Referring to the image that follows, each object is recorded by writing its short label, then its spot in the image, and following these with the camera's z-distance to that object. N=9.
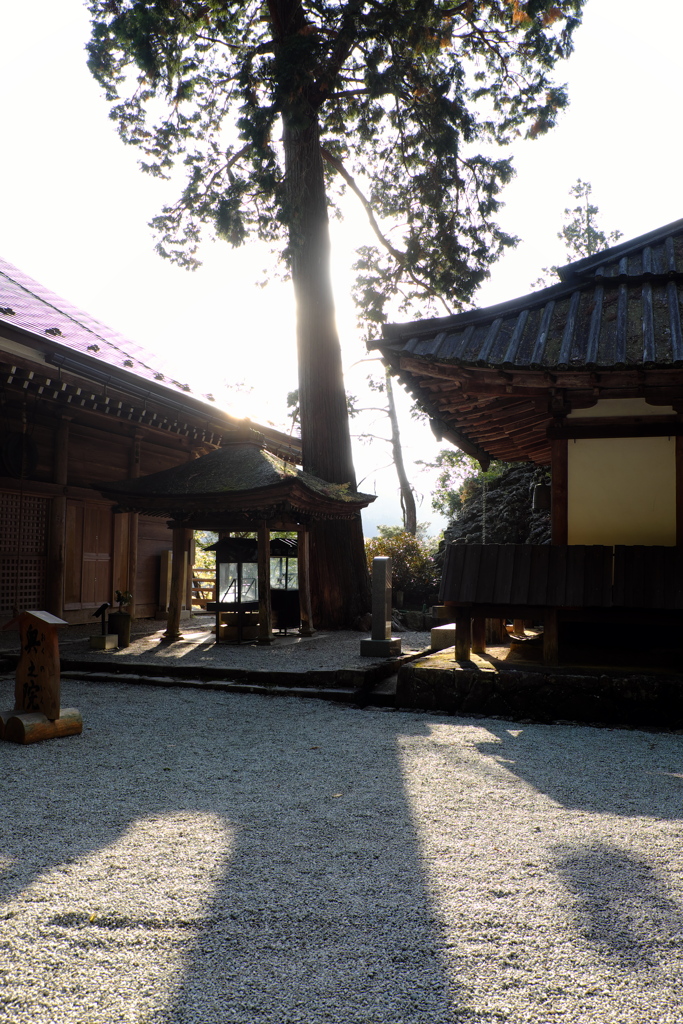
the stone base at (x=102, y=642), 8.85
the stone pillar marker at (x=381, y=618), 7.90
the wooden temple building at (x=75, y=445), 9.27
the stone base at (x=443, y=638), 8.89
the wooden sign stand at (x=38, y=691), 4.86
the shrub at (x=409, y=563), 15.03
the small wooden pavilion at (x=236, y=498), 8.88
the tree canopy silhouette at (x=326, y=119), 10.56
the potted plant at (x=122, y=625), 9.15
